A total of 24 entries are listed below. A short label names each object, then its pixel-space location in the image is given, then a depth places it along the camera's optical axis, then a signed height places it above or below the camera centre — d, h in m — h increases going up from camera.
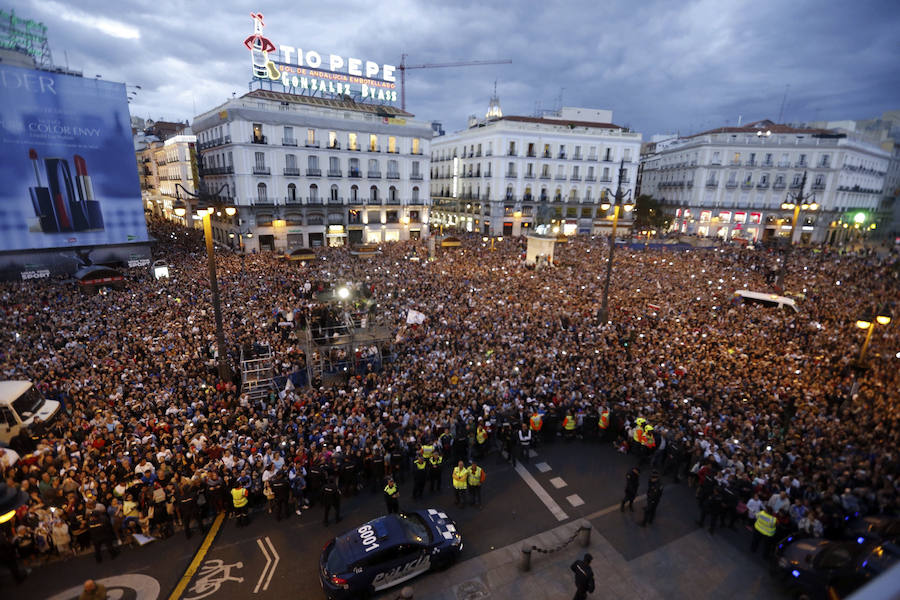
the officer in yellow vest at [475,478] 11.77 -7.24
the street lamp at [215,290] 14.63 -3.38
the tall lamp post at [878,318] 13.19 -3.36
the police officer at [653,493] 11.09 -7.09
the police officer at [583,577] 8.53 -7.03
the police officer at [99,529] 10.01 -7.45
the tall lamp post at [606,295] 20.67 -4.66
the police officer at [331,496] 11.16 -7.42
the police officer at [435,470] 12.27 -7.43
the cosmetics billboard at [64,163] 28.81 +1.24
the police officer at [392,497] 11.11 -7.45
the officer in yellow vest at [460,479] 11.77 -7.29
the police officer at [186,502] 10.71 -7.29
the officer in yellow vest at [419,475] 12.15 -7.45
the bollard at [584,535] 10.56 -7.75
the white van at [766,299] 22.80 -5.13
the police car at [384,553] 9.03 -7.38
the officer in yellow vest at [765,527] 10.06 -7.20
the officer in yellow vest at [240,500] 11.01 -7.46
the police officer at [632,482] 11.43 -7.05
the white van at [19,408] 13.56 -6.80
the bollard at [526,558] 9.85 -7.77
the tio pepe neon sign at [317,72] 43.94 +11.68
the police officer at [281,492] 11.24 -7.40
